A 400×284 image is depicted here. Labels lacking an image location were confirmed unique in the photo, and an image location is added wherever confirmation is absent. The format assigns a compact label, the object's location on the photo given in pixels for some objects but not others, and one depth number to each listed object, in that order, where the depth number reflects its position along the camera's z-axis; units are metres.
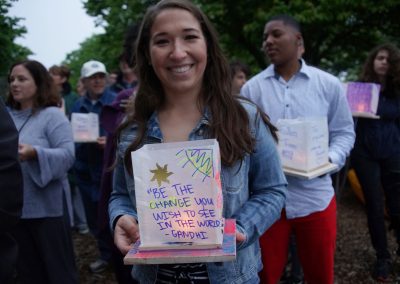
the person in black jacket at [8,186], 1.33
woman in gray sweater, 2.82
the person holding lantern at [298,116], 2.44
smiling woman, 1.49
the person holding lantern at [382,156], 3.77
